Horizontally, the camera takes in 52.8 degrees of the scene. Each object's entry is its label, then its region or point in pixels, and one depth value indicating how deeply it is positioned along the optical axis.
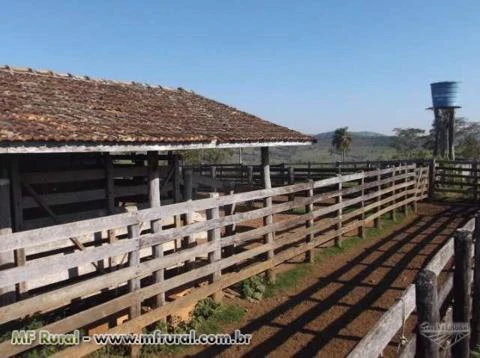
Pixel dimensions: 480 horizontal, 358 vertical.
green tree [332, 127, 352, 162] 72.56
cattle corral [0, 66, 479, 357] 5.21
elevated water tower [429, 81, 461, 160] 32.22
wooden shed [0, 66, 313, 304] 5.87
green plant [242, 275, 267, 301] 8.03
